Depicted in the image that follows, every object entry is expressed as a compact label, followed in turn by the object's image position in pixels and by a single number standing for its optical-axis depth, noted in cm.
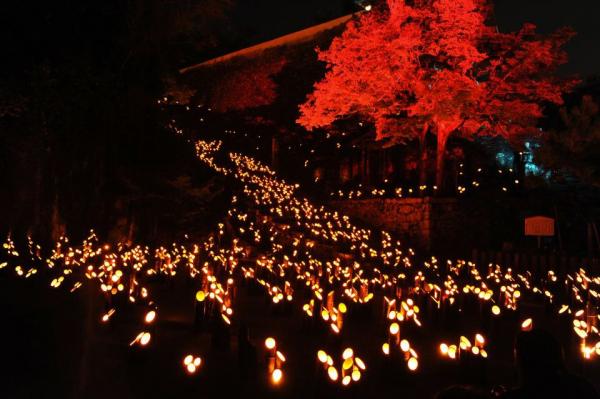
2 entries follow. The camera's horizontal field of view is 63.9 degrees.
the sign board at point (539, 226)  1075
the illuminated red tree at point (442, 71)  1199
